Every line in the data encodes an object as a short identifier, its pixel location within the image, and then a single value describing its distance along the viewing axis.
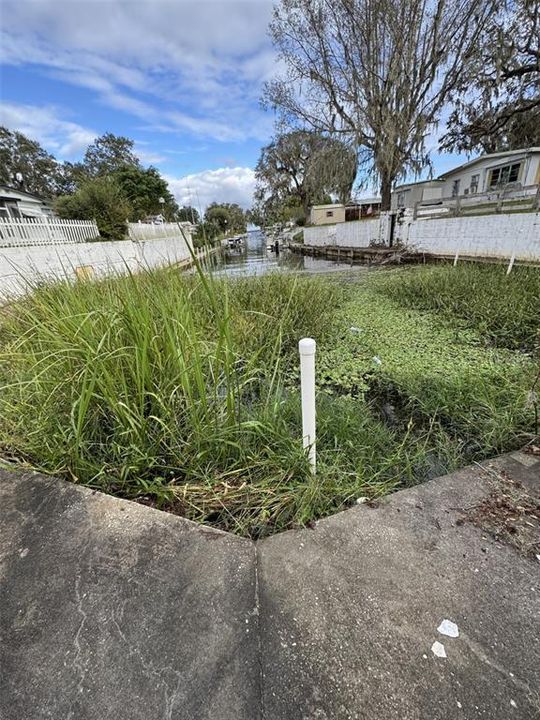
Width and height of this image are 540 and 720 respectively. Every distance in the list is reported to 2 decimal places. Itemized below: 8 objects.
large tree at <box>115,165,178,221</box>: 25.97
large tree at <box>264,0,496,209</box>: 11.22
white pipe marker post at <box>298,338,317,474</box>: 1.23
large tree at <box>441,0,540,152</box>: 11.56
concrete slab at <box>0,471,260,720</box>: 0.73
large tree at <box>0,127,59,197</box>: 32.81
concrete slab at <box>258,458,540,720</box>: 0.72
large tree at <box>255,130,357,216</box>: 15.32
